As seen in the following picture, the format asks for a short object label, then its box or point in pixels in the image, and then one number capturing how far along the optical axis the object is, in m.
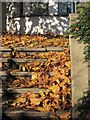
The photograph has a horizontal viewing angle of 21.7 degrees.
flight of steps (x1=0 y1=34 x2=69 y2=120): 3.57
